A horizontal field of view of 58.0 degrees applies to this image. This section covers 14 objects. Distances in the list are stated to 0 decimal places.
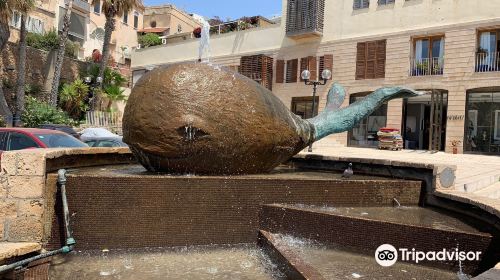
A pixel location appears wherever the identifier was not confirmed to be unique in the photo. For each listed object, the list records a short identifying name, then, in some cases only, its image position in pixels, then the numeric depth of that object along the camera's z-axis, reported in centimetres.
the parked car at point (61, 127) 1795
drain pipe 349
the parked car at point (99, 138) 1303
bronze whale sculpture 525
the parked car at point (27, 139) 943
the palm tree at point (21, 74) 2400
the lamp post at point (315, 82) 1892
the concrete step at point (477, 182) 862
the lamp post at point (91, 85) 2905
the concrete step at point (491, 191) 854
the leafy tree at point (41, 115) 2366
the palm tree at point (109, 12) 2955
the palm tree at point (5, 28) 2172
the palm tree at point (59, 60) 2688
